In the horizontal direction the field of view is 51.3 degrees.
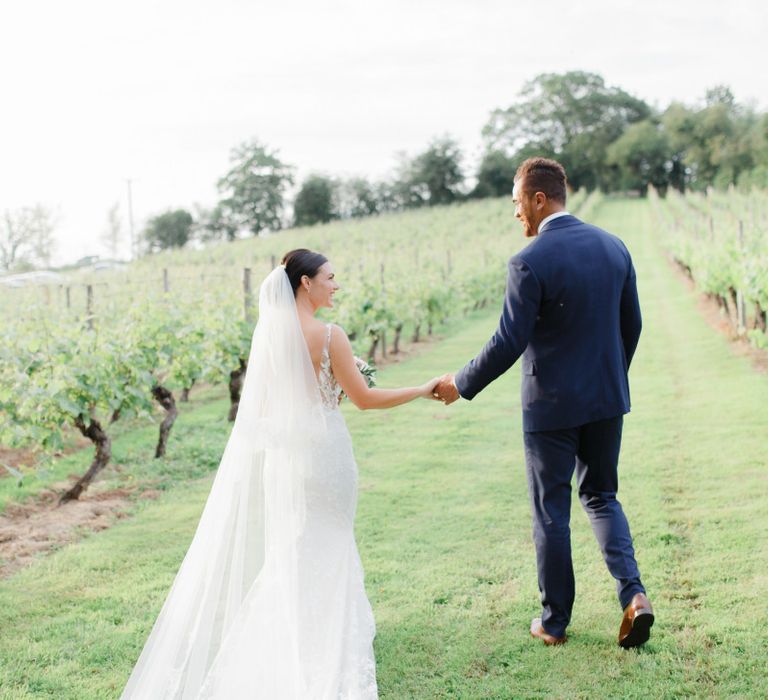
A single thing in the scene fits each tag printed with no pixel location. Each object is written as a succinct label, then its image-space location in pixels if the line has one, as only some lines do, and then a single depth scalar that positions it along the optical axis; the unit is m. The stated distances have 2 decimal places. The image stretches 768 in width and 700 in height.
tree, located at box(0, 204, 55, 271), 40.69
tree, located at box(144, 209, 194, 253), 54.38
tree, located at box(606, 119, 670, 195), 59.88
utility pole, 51.06
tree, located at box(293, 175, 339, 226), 54.91
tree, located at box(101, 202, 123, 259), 49.38
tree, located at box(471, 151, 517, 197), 56.50
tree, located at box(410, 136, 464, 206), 56.94
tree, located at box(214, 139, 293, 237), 56.50
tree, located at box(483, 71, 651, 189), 70.81
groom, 3.19
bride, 3.09
